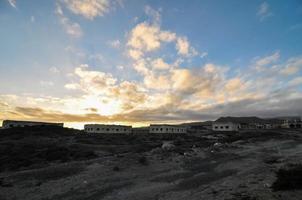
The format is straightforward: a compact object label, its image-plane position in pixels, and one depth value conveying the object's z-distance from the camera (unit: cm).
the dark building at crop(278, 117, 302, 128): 12838
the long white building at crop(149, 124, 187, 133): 9988
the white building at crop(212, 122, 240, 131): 10072
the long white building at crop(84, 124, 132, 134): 9512
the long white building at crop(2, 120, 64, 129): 9524
